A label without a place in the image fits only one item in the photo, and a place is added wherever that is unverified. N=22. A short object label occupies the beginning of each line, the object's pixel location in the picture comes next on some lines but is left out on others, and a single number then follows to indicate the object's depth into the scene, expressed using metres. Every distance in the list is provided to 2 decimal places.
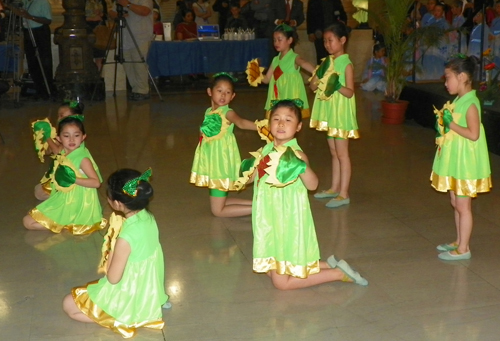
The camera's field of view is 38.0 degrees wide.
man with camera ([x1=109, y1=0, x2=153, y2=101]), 11.18
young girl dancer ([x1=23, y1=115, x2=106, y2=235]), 5.20
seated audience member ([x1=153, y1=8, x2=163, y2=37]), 12.41
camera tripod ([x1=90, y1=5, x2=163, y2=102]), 11.05
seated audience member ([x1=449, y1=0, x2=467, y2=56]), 12.08
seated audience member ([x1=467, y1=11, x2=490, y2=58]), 11.73
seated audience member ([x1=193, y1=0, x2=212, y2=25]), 13.58
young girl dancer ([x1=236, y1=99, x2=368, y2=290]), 4.09
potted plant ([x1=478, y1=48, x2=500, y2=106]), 8.13
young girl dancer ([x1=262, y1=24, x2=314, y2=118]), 6.47
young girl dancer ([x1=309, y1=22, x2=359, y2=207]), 5.70
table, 11.87
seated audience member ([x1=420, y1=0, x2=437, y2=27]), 12.23
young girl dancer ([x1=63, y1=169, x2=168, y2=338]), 3.68
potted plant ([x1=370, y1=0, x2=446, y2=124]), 9.24
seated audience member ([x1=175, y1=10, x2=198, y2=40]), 12.61
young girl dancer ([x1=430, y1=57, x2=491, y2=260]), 4.54
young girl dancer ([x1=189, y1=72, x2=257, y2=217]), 5.41
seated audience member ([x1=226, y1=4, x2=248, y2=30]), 13.08
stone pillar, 11.19
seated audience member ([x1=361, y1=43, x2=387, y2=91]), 12.14
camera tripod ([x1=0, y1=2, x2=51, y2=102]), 10.50
